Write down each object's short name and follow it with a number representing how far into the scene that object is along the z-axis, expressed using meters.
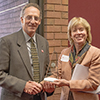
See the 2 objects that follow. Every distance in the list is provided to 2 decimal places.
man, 2.15
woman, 2.14
